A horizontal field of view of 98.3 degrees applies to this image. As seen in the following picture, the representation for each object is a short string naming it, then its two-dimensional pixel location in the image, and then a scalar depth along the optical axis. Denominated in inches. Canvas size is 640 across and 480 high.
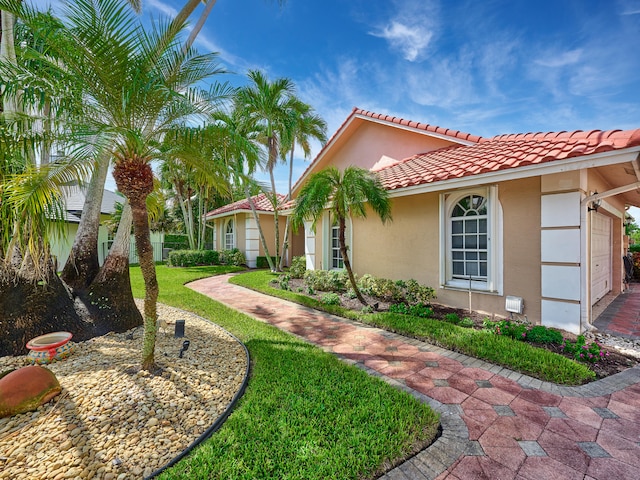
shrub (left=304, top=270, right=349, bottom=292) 404.5
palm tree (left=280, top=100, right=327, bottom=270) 522.9
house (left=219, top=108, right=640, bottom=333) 217.3
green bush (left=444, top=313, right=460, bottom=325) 255.3
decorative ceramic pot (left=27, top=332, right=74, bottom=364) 169.2
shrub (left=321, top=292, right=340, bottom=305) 335.9
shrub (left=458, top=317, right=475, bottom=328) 246.1
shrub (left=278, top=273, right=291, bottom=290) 440.5
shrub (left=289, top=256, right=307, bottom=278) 537.3
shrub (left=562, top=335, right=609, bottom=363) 179.6
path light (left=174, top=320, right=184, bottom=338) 221.8
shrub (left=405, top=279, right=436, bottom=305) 310.5
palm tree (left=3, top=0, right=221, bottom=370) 136.8
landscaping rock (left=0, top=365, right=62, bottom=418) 123.3
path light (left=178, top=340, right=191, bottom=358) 183.8
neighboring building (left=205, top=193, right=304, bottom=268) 759.7
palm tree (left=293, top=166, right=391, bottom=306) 285.1
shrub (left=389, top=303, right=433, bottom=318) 277.7
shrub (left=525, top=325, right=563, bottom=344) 201.8
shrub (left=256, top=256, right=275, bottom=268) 758.5
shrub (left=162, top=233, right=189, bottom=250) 1044.4
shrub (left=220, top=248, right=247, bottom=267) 772.0
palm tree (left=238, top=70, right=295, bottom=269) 510.3
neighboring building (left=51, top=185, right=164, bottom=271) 670.5
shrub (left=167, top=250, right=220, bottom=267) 764.0
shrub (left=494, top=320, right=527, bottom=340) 213.0
